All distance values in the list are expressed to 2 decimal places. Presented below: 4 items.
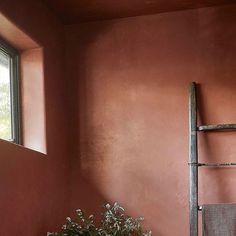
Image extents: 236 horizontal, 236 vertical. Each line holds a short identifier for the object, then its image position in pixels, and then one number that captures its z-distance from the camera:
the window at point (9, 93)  1.84
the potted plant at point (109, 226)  1.79
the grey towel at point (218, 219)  1.89
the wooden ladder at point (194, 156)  1.93
